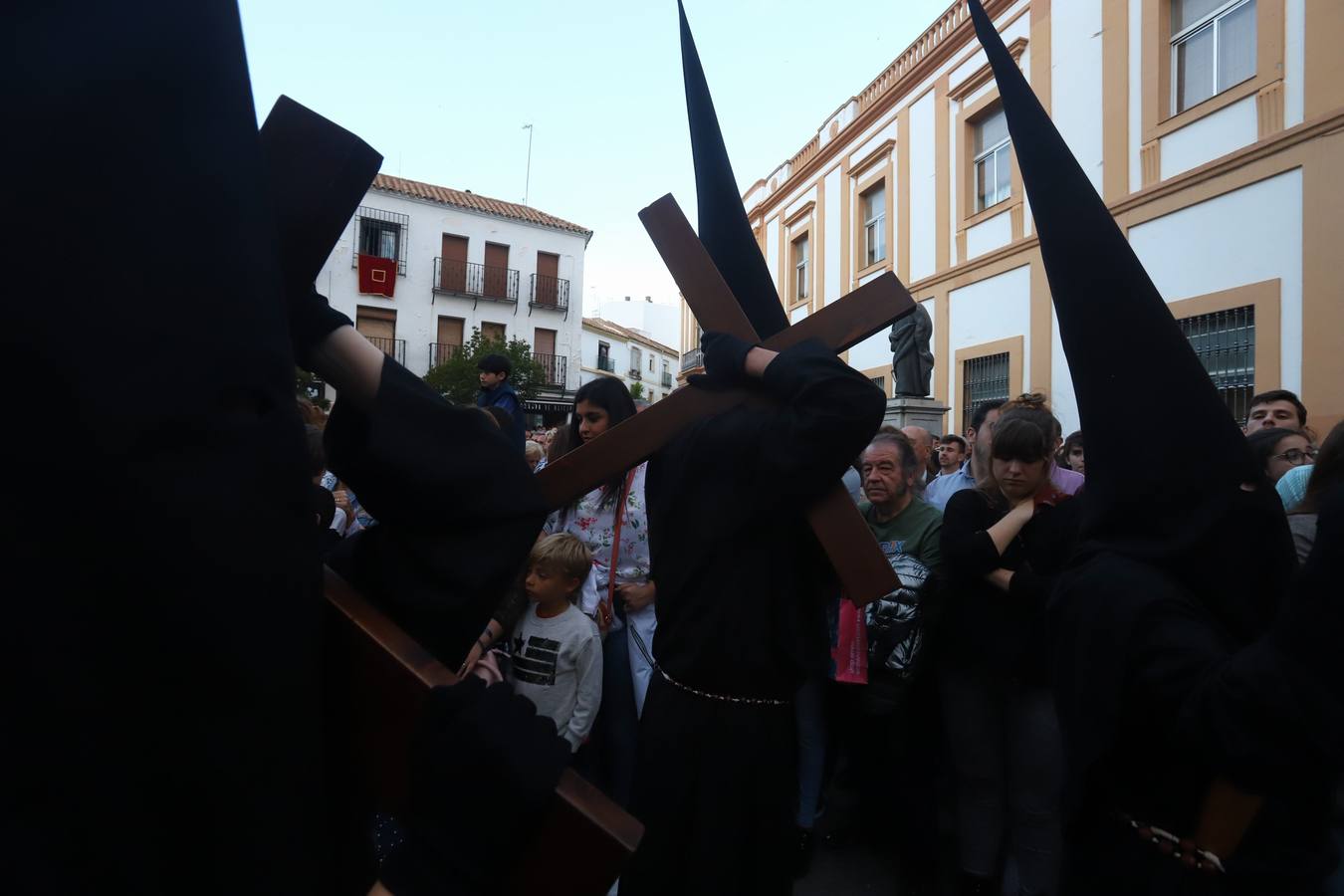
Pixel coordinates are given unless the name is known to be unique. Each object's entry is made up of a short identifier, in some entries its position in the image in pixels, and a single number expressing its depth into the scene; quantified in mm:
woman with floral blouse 3209
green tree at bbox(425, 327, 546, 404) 18250
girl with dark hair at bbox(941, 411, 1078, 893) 2686
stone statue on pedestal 9906
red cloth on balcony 23000
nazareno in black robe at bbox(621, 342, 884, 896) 1872
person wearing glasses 3164
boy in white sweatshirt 2947
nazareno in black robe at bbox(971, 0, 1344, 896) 1281
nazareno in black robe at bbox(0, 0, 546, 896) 605
